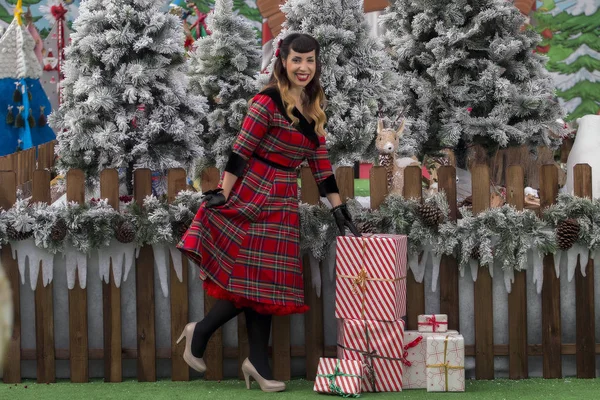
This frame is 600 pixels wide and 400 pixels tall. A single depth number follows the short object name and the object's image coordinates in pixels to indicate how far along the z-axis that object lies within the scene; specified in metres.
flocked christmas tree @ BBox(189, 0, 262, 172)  6.69
